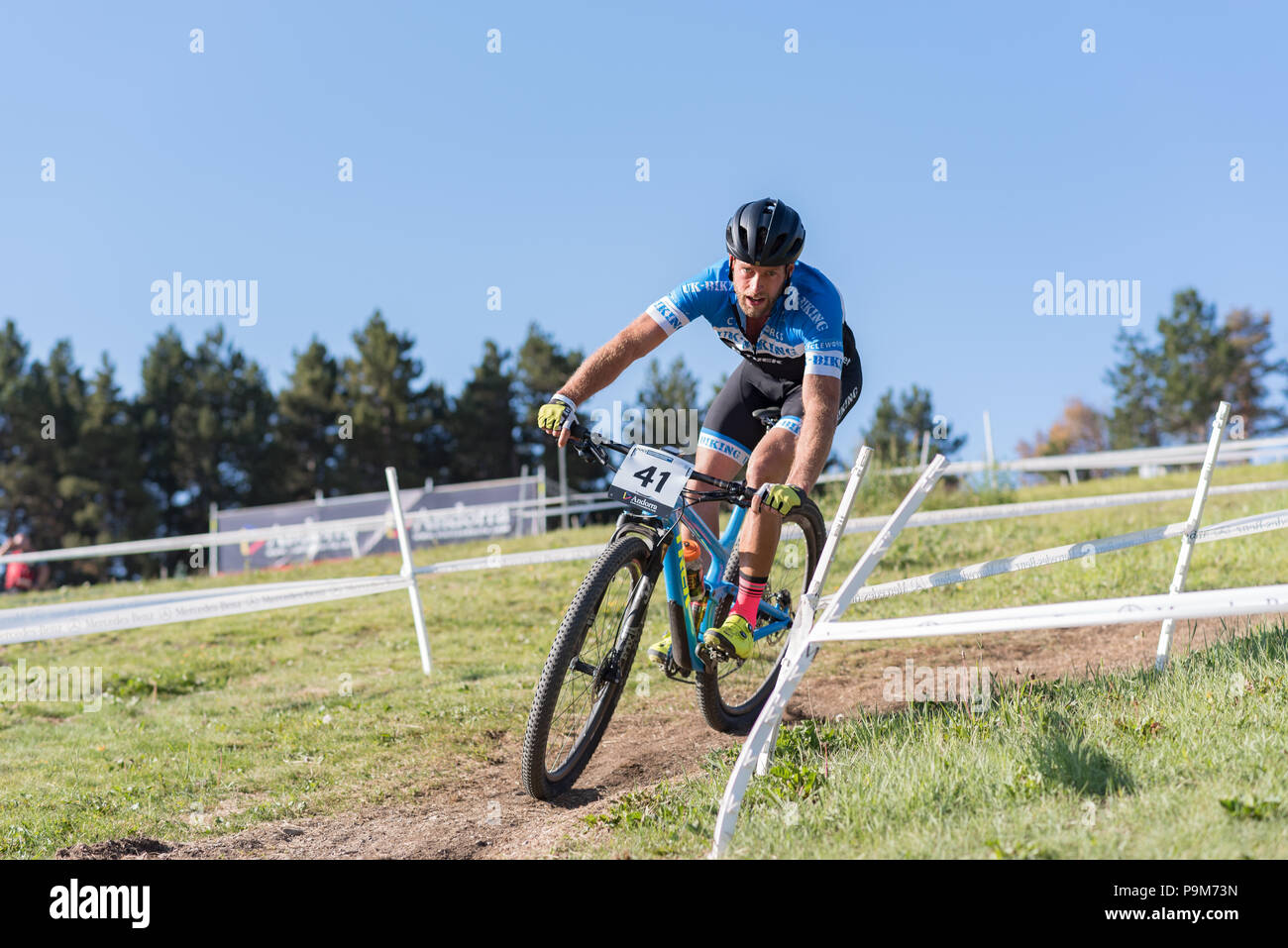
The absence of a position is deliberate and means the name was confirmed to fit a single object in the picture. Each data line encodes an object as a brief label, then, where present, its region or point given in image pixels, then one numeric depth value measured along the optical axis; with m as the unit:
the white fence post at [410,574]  7.54
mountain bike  3.88
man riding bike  4.30
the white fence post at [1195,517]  4.99
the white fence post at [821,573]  3.64
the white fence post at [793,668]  3.02
